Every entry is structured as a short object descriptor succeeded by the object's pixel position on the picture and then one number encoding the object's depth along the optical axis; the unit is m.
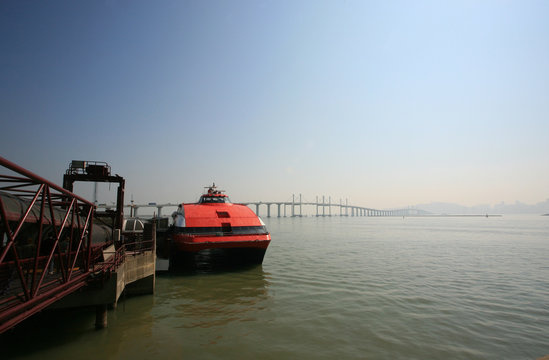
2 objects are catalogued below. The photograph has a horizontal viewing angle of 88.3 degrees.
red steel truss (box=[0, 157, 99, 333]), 5.78
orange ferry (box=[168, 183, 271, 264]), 19.64
